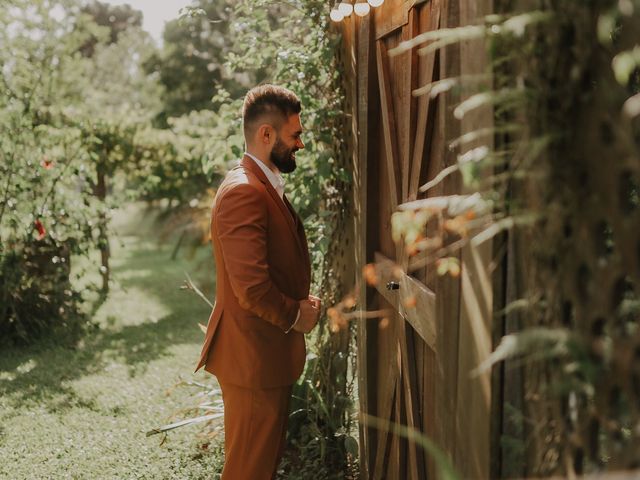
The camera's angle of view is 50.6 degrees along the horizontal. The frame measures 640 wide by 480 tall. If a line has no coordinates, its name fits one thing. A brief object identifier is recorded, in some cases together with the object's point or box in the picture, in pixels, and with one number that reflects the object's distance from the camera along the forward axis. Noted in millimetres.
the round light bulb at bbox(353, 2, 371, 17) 3318
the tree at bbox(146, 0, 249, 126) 23375
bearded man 3080
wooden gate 1879
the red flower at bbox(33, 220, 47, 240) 7594
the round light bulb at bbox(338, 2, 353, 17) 3635
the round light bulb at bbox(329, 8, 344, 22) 3600
